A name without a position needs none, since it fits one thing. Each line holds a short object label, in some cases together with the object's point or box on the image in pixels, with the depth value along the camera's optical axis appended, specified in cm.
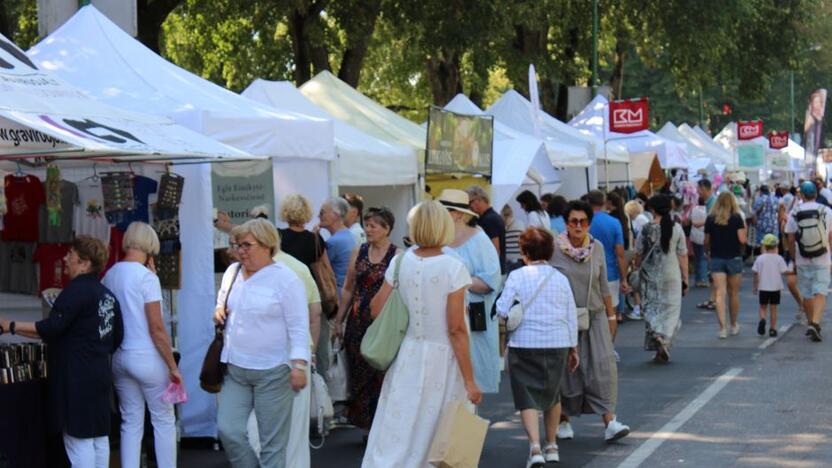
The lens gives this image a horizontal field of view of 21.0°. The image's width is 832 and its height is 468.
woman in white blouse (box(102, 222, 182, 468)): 1284
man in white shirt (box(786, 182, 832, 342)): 2576
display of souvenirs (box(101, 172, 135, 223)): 1548
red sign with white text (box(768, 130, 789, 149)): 8674
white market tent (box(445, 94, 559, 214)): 2993
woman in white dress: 1236
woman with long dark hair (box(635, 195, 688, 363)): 2306
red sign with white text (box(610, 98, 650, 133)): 4245
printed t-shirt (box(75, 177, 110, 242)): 1604
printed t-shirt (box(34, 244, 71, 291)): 1584
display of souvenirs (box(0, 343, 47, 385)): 1256
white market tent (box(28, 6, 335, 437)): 1626
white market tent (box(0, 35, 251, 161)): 1194
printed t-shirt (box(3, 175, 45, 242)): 1594
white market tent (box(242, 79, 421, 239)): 2258
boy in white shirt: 2614
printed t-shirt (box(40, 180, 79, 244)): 1586
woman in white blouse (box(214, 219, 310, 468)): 1233
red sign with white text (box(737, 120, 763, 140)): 7346
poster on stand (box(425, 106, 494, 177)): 2449
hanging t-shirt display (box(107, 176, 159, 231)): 1589
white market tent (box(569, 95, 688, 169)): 4645
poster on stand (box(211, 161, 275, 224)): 1898
